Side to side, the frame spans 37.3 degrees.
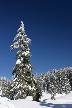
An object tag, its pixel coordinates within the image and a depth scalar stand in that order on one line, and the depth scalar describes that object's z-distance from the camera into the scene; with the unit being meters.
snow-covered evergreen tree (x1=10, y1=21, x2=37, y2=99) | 15.57
